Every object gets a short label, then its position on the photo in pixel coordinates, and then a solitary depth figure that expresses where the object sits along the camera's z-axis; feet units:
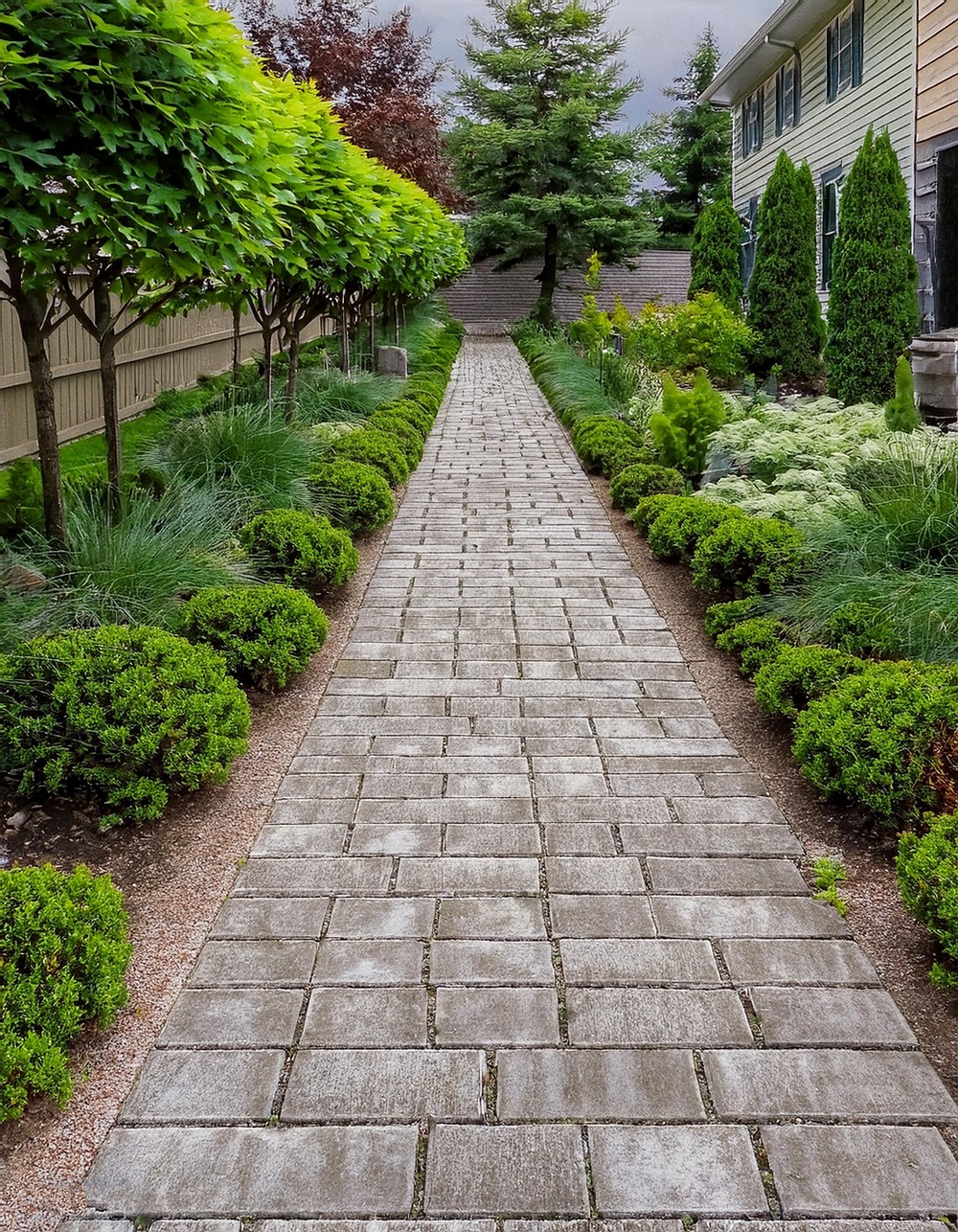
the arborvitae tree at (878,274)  36.45
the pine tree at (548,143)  98.94
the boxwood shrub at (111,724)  11.41
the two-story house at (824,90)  42.42
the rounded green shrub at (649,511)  24.04
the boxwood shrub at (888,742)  10.86
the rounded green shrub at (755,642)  15.51
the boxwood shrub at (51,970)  7.36
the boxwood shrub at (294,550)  19.22
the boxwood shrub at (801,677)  13.42
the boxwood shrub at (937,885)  8.45
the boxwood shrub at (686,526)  20.88
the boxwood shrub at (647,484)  27.12
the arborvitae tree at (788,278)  43.68
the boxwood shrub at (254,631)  14.96
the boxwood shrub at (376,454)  29.07
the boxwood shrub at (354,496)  24.45
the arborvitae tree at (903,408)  24.71
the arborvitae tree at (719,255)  49.19
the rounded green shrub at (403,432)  33.94
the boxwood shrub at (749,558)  18.04
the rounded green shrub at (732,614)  17.60
